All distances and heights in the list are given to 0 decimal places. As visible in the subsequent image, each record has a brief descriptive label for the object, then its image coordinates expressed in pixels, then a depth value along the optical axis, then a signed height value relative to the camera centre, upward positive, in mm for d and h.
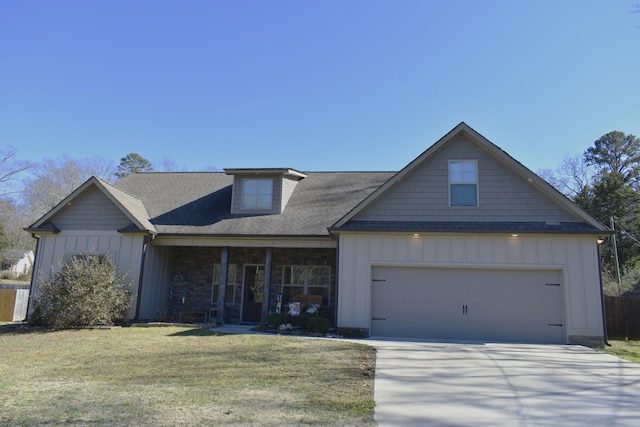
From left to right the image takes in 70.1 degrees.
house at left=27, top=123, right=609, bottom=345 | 12219 +1390
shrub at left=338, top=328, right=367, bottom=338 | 12328 -975
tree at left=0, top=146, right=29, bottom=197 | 38391 +9012
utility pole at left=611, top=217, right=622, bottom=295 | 19683 +1156
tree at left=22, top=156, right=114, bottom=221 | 43094 +9352
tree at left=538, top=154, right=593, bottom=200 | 40188 +10853
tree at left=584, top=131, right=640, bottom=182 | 38016 +12983
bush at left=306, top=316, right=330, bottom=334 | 12688 -843
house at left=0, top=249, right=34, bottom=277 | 43575 +2415
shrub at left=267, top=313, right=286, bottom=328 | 13383 -744
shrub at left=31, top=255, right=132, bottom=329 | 12867 -287
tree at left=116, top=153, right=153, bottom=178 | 57500 +15683
